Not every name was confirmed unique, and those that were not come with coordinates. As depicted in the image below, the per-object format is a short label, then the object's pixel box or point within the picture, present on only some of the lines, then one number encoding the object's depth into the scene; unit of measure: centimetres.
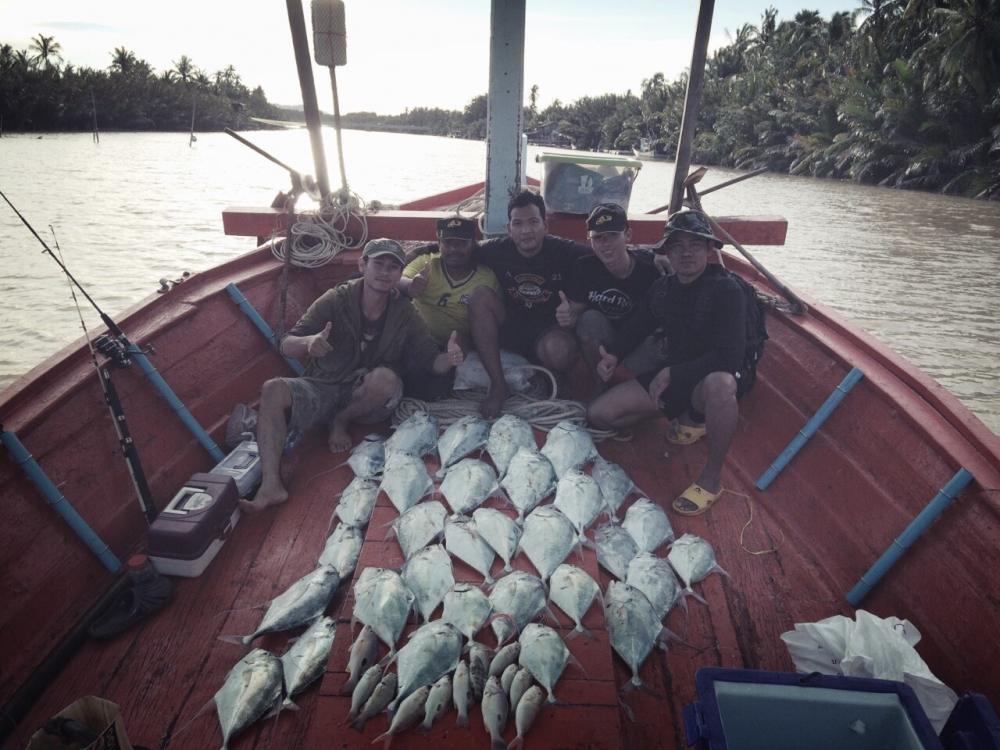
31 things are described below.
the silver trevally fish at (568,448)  334
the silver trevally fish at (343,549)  270
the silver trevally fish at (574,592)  234
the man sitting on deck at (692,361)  326
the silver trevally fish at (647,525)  290
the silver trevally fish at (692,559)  273
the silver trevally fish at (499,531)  267
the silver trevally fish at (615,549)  273
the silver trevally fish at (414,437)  340
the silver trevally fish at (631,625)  229
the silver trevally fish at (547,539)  261
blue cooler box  159
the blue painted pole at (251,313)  394
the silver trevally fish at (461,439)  336
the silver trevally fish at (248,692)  203
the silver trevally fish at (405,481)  297
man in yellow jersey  389
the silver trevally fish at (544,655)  208
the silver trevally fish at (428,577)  239
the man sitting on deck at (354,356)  337
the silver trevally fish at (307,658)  218
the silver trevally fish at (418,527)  269
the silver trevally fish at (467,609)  228
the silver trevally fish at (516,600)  227
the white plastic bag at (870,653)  198
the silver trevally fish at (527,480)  303
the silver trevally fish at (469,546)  259
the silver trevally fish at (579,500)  289
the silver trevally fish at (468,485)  298
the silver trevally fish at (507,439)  337
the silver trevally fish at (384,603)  224
